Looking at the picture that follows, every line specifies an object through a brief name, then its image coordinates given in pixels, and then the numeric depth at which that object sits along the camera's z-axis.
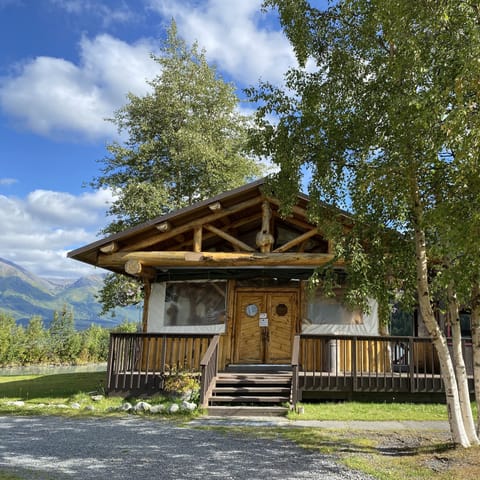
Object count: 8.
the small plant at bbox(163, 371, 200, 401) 10.08
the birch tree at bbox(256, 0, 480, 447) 5.23
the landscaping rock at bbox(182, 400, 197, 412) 9.13
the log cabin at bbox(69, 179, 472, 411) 10.42
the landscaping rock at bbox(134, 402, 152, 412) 9.34
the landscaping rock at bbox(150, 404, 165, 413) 9.24
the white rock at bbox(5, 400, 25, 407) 10.00
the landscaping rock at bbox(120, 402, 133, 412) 9.40
